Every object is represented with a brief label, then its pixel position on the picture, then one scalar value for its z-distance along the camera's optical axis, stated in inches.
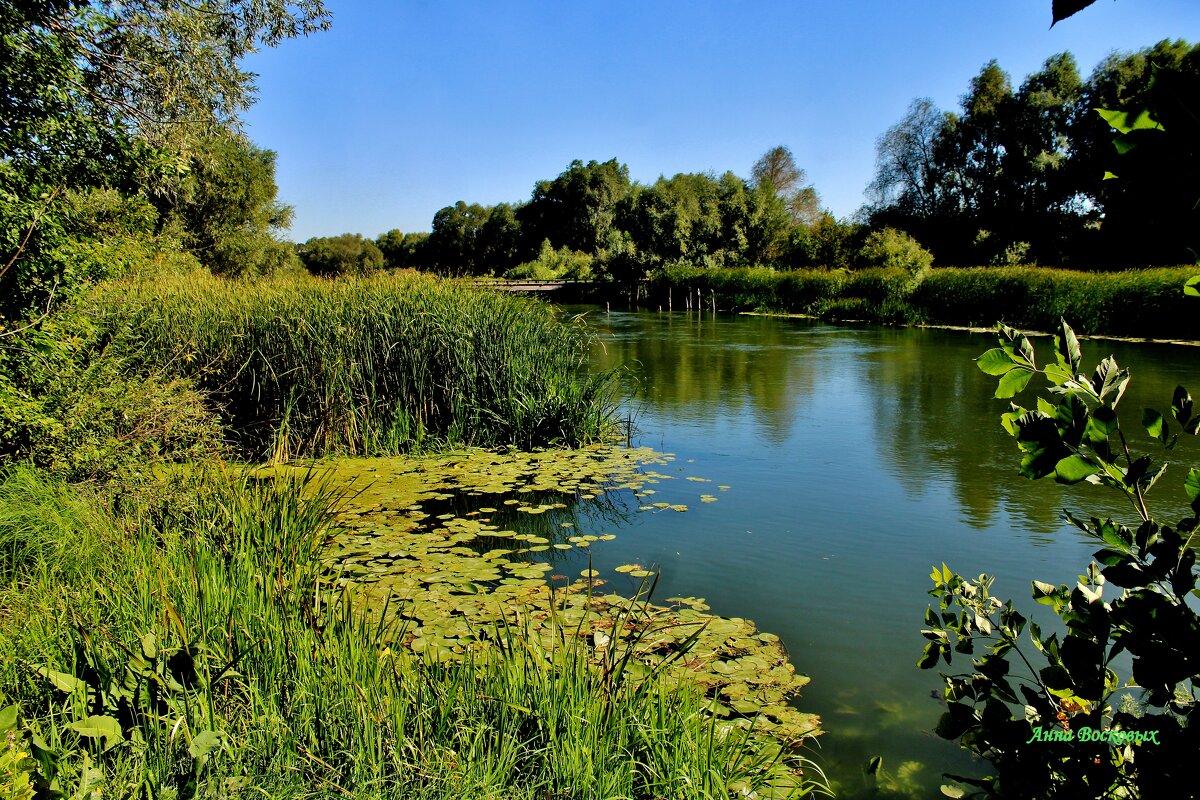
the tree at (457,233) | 3078.5
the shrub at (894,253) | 1035.9
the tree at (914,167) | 1628.9
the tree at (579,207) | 2507.4
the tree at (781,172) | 2514.8
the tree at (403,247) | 2987.2
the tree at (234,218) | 917.2
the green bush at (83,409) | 177.8
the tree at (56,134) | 174.1
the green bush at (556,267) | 1918.1
